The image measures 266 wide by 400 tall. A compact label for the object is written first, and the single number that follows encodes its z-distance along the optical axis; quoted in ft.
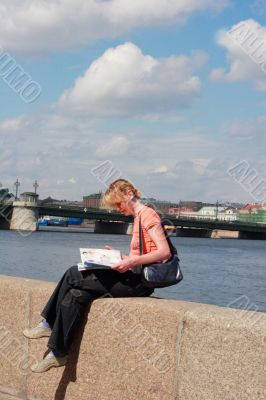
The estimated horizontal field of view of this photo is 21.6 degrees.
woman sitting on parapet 11.87
